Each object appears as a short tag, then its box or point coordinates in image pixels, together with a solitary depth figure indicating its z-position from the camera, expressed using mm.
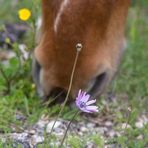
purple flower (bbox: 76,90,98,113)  3214
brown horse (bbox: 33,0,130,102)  3684
